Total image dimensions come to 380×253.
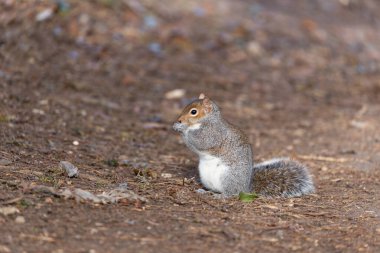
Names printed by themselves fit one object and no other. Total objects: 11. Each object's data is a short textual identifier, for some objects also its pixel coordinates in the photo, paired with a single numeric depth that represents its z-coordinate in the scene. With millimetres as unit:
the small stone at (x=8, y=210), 8328
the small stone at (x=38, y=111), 14344
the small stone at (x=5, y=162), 10383
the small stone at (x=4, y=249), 7440
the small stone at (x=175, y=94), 18125
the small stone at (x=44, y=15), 19453
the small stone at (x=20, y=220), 8195
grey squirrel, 10555
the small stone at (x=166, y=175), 11482
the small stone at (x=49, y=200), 8862
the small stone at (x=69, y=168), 10469
